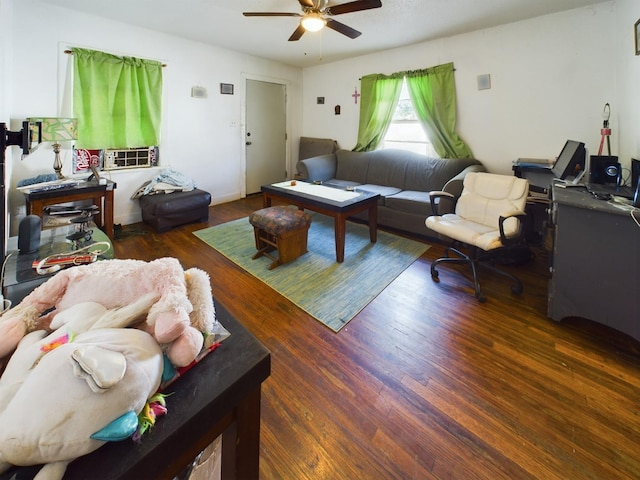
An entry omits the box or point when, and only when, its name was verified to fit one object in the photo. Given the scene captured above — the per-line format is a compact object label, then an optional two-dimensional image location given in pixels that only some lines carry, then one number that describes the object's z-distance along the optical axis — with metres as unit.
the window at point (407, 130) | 4.26
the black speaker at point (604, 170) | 2.18
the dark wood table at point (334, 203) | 2.73
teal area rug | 2.19
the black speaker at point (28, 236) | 1.37
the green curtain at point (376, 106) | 4.30
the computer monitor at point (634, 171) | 1.88
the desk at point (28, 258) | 0.86
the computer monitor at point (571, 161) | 2.46
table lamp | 2.62
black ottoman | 3.47
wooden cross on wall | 4.75
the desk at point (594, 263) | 1.61
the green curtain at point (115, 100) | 3.21
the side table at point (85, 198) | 2.65
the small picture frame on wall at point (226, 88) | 4.42
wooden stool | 2.66
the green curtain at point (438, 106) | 3.79
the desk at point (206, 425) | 0.41
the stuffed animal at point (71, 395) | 0.36
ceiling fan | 2.32
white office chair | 2.21
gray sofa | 3.41
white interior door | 4.96
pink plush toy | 0.52
